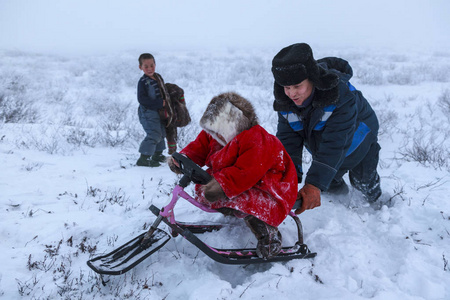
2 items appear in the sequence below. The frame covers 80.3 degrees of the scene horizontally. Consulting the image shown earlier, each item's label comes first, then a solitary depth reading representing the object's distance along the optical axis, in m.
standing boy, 4.87
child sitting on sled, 2.14
